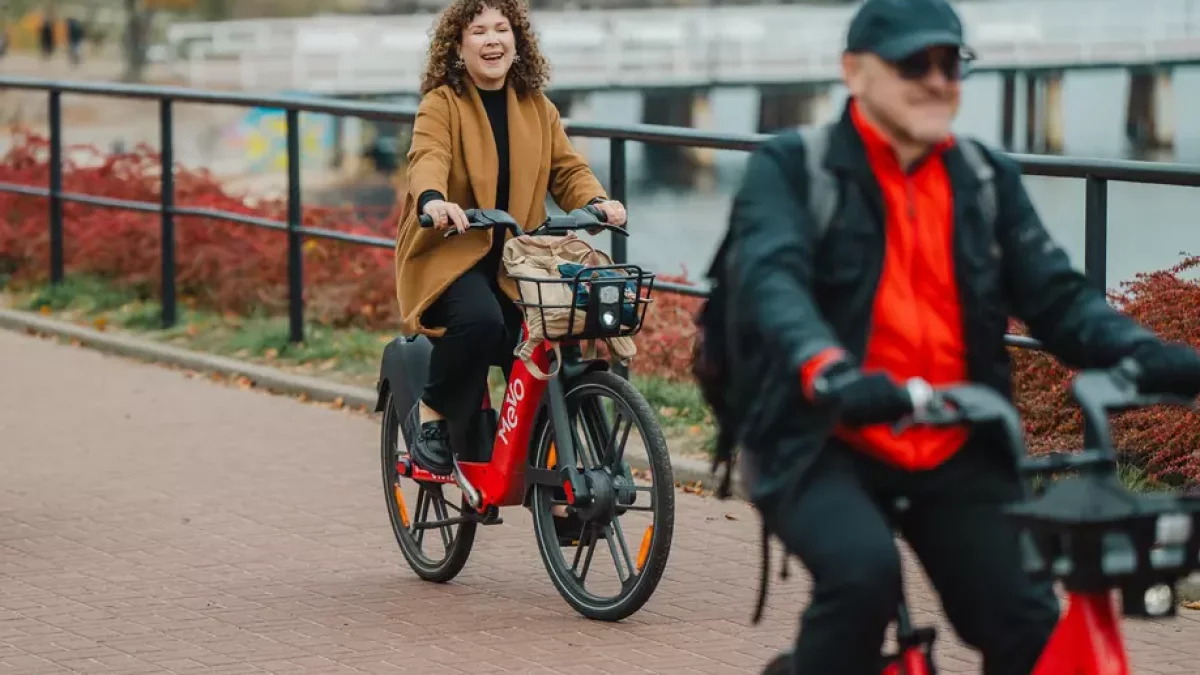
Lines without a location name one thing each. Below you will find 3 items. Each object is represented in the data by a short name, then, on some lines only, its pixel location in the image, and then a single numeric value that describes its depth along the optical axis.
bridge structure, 56.47
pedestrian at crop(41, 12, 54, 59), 64.00
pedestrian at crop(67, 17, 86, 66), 63.75
